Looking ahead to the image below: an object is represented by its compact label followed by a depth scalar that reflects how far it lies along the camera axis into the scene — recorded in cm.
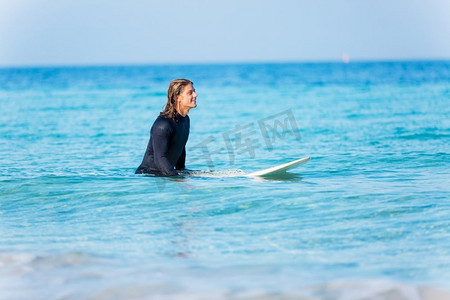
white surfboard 1823
